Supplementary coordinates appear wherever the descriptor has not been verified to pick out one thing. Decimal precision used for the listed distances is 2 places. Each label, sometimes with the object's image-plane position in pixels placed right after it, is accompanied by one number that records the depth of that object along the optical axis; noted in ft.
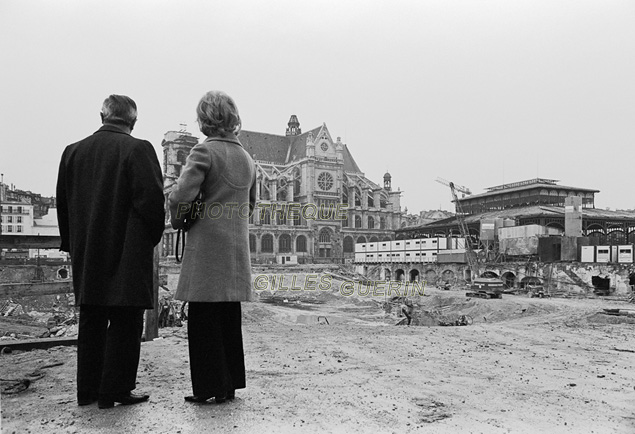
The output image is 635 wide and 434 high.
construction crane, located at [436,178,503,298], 93.97
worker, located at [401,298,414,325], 59.82
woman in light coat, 10.66
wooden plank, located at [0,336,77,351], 16.96
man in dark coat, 10.19
